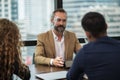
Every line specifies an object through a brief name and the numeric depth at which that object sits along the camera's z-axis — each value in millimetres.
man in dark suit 1493
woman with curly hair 1825
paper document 2041
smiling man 3021
